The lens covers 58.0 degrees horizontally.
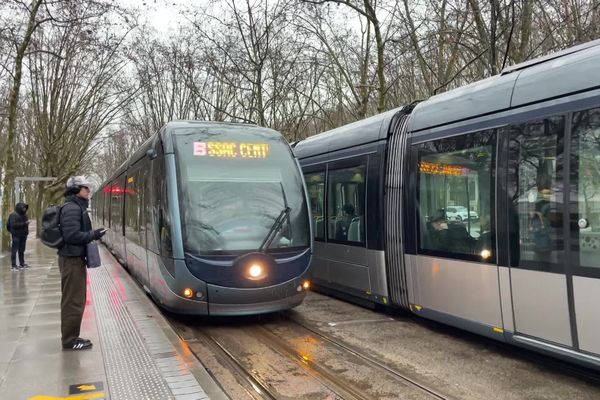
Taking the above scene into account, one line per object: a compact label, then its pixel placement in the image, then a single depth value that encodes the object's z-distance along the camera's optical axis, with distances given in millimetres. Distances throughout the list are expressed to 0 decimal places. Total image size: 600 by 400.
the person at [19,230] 14508
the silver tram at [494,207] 4703
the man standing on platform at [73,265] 5945
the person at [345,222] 8680
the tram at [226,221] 7172
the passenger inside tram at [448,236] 6055
